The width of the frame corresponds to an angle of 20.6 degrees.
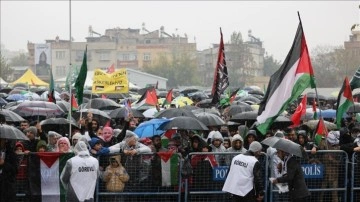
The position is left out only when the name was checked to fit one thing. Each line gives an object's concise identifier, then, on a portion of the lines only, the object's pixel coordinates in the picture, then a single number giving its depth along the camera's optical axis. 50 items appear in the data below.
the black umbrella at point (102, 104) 28.91
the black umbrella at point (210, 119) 19.64
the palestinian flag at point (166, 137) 17.81
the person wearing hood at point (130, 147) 15.20
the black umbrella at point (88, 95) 37.96
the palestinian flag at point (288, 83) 14.77
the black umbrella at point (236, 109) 25.39
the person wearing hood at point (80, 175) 13.79
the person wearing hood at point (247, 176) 14.12
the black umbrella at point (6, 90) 46.13
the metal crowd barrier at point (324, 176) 15.79
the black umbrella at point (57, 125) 19.35
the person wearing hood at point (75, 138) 15.79
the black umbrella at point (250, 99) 35.83
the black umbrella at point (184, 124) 17.27
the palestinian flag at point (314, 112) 23.52
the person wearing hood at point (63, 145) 14.96
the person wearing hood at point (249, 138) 16.61
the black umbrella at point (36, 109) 22.02
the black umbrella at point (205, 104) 30.94
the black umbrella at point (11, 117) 18.95
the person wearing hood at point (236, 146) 15.35
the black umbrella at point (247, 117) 20.66
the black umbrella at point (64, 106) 26.27
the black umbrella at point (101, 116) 22.02
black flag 19.94
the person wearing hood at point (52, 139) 15.99
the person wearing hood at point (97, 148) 15.08
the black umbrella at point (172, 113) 20.64
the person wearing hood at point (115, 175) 15.02
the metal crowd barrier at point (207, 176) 15.56
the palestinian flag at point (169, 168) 15.46
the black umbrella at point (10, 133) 13.83
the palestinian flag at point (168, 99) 29.86
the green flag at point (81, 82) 18.48
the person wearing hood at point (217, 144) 16.14
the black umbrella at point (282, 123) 19.72
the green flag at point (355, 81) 18.10
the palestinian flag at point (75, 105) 25.85
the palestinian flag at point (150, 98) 27.70
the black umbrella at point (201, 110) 23.49
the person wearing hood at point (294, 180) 14.26
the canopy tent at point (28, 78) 56.55
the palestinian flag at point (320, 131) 16.66
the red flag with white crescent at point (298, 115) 19.03
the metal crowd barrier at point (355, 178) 15.91
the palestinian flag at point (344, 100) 17.29
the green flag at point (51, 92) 24.59
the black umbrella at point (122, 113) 23.54
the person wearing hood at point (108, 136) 16.95
